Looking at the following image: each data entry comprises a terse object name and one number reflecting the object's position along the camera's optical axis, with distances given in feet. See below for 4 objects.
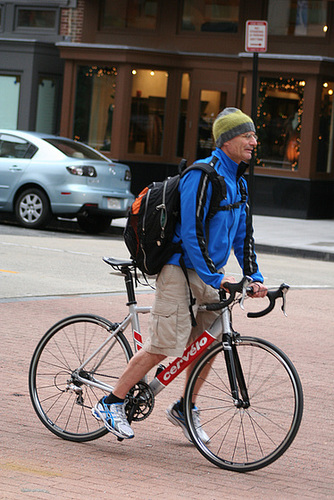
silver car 97.48
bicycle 28.49
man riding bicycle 28.30
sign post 94.00
